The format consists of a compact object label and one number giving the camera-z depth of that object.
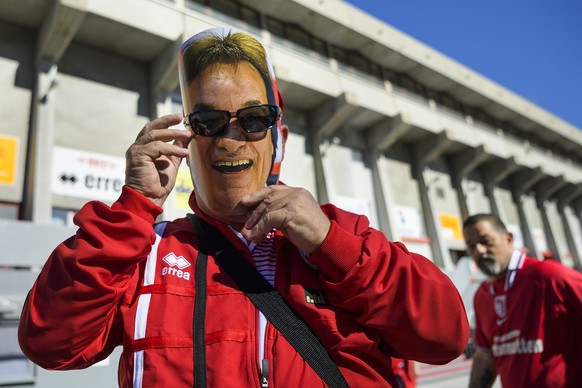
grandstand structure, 9.69
